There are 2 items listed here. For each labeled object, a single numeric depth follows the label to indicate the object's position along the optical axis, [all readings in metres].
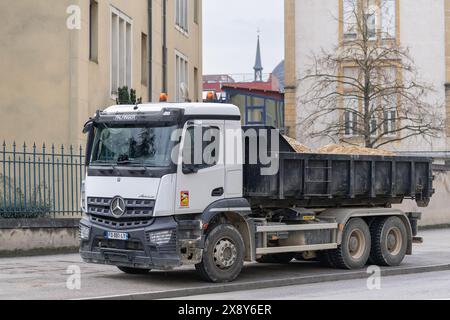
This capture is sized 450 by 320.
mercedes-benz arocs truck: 14.45
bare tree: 35.53
